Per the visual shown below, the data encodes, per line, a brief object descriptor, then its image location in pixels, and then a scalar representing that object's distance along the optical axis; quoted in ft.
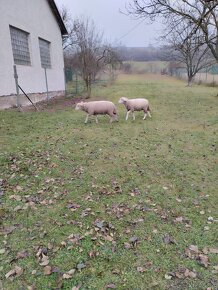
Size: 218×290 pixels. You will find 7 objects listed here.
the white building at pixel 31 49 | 39.73
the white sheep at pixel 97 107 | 31.83
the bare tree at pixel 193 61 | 119.03
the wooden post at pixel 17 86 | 37.37
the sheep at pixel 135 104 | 34.04
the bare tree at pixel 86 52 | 61.31
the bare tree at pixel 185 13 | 52.42
